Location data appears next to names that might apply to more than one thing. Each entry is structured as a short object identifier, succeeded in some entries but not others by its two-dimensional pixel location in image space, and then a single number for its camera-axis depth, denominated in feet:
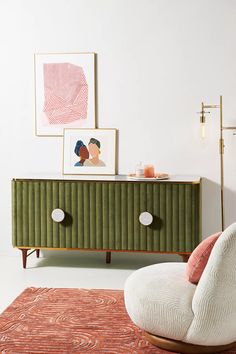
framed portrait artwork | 15.12
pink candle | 14.07
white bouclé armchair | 8.45
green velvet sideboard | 13.71
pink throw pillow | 8.77
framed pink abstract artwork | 15.16
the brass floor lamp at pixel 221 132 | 14.21
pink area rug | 9.18
